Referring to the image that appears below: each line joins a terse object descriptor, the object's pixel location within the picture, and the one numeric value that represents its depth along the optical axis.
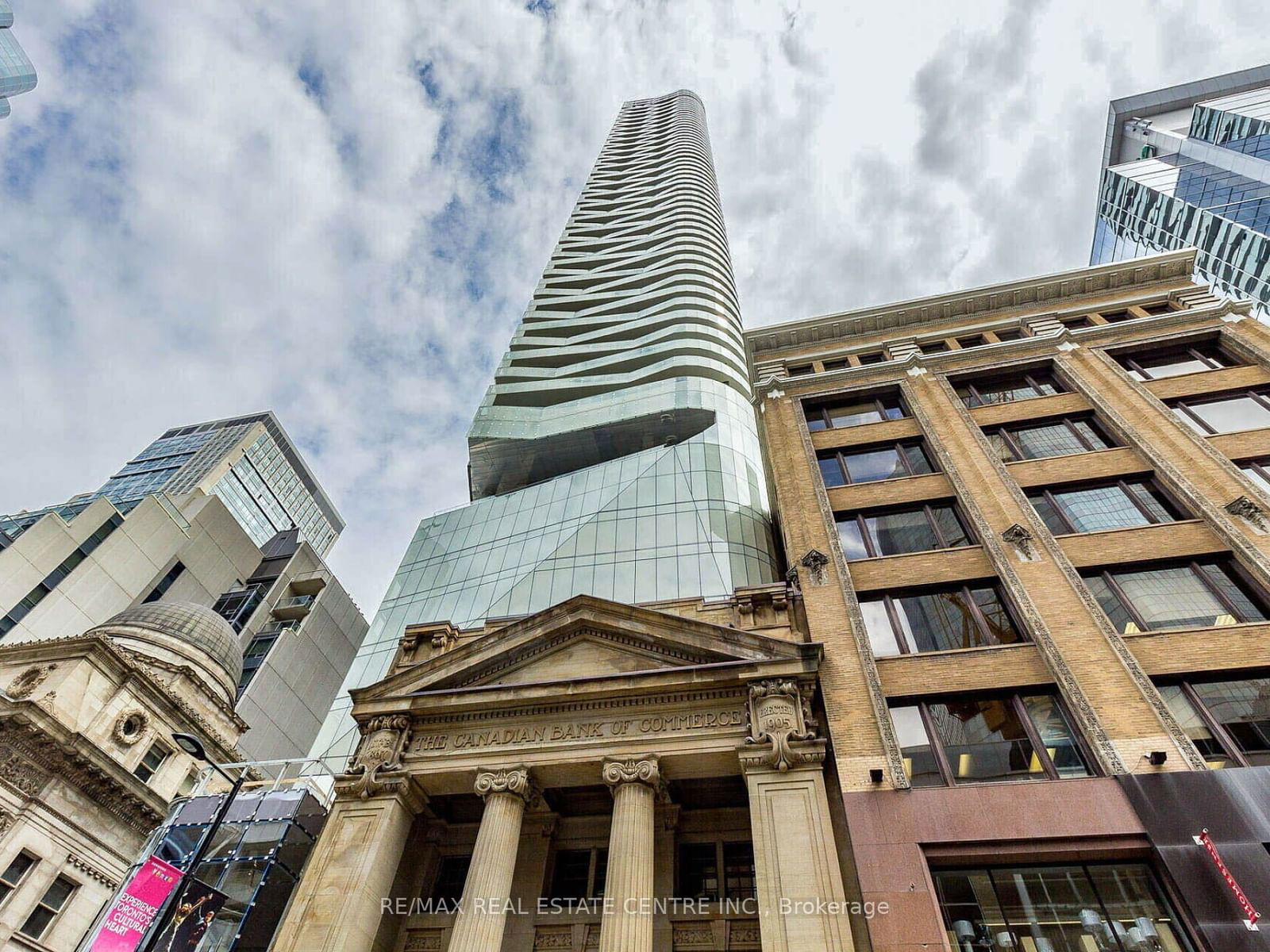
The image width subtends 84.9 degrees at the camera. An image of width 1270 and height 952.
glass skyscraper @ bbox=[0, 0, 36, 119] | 91.50
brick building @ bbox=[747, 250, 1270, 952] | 13.87
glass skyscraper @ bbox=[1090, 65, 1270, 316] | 92.94
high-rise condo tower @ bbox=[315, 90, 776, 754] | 36.31
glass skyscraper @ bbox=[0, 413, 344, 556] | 116.62
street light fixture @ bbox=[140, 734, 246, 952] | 15.11
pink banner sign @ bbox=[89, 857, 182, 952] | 15.30
